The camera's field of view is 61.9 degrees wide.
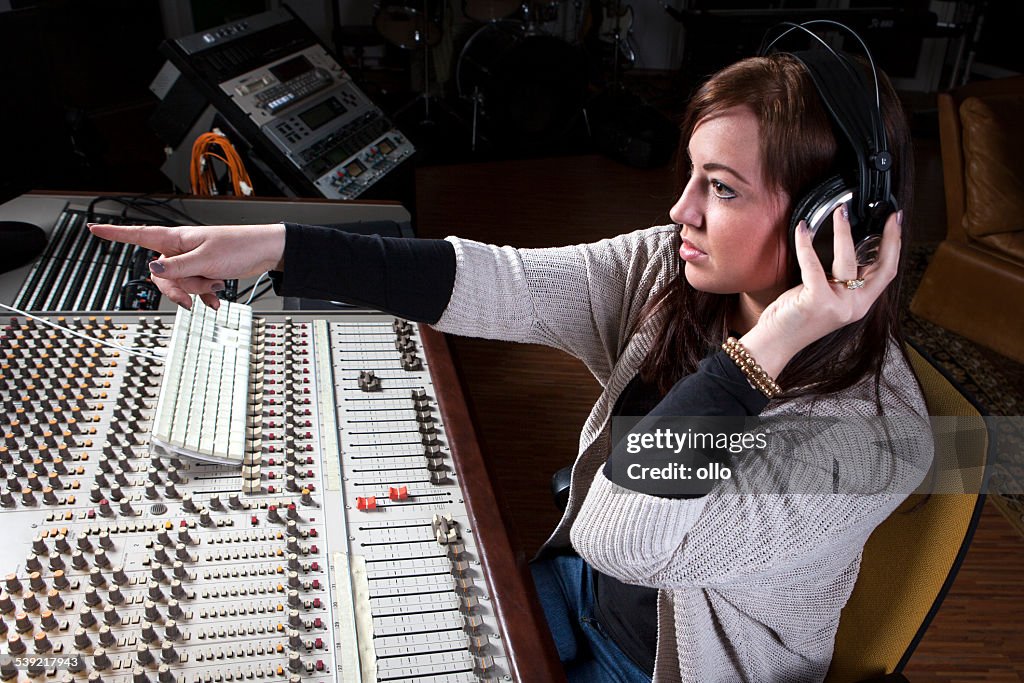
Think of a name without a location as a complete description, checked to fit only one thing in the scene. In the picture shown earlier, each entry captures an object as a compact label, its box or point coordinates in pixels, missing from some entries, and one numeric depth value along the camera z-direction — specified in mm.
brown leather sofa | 3029
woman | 915
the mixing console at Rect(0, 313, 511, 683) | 847
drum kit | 5105
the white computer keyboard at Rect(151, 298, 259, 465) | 1077
